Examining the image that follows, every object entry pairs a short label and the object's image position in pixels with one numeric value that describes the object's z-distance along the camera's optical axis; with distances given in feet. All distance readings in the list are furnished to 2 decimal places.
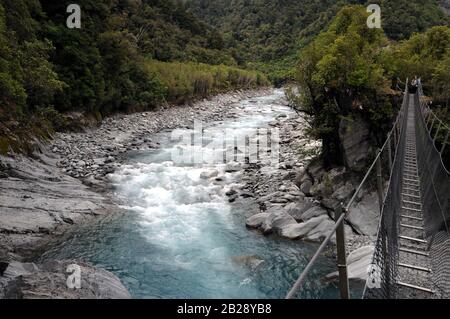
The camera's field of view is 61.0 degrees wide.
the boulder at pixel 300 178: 40.75
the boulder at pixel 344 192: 35.22
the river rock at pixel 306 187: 38.60
